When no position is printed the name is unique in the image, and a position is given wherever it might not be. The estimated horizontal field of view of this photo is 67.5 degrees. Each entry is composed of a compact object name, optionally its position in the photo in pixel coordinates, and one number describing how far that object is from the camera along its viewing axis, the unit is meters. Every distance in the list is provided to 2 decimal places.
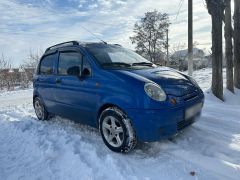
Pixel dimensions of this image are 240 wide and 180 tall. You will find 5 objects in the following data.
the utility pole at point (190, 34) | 7.71
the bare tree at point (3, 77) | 14.74
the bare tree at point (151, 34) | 26.38
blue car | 2.55
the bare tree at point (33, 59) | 21.98
